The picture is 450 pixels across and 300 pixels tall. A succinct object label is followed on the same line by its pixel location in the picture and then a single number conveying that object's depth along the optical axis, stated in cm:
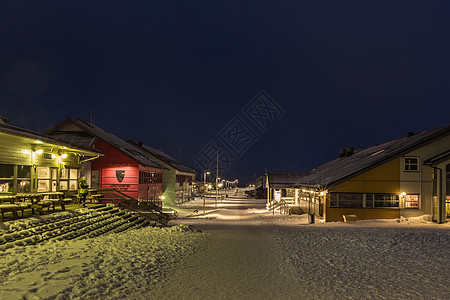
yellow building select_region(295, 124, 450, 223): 2650
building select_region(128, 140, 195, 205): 4747
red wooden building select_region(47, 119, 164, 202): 2980
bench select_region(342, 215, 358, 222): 2655
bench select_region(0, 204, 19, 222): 1225
